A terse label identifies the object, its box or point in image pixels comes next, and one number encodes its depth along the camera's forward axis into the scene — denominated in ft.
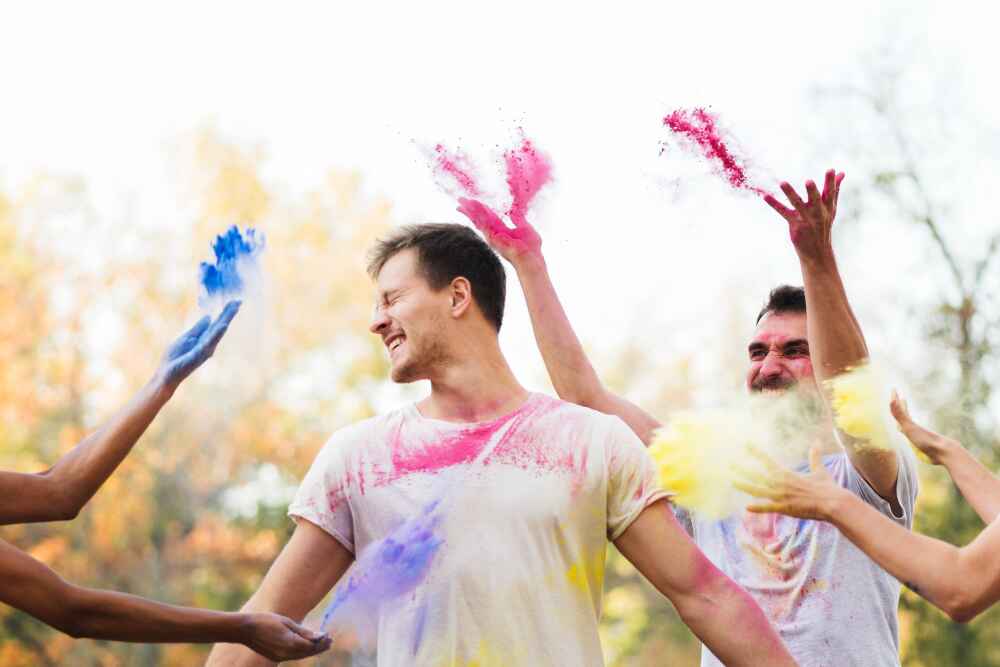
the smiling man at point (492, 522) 10.50
